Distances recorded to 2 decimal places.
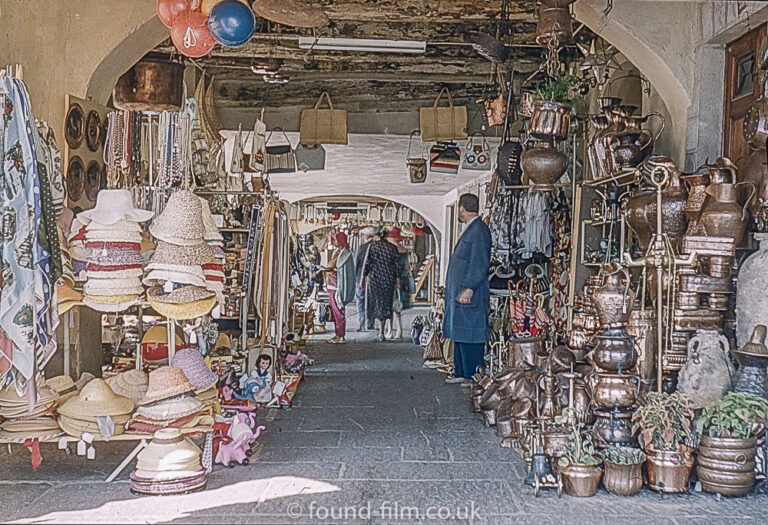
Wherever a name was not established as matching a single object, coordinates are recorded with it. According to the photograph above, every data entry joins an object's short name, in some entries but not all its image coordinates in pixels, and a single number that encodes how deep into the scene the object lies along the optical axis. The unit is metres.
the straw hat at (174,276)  4.15
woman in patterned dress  11.30
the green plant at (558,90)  6.11
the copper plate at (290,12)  4.79
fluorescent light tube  6.72
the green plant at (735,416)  3.75
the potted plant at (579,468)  3.79
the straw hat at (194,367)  4.16
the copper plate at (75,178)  4.86
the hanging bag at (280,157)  8.91
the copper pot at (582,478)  3.79
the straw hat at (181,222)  4.18
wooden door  4.63
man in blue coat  6.77
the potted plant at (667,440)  3.83
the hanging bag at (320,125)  8.20
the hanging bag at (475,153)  9.27
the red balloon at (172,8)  4.39
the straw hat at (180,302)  4.16
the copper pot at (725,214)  4.16
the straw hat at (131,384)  4.26
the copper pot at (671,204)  4.52
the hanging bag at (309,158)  9.93
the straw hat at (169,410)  3.98
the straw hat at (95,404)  3.96
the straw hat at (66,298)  4.18
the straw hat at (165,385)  4.01
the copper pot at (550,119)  5.66
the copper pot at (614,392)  4.04
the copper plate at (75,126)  4.83
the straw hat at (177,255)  4.18
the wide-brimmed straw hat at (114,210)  4.14
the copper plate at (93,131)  5.05
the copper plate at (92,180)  5.09
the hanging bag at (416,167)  10.03
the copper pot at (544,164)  6.08
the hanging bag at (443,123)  8.19
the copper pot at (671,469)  3.82
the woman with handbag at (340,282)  11.04
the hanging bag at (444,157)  9.30
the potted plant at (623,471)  3.80
